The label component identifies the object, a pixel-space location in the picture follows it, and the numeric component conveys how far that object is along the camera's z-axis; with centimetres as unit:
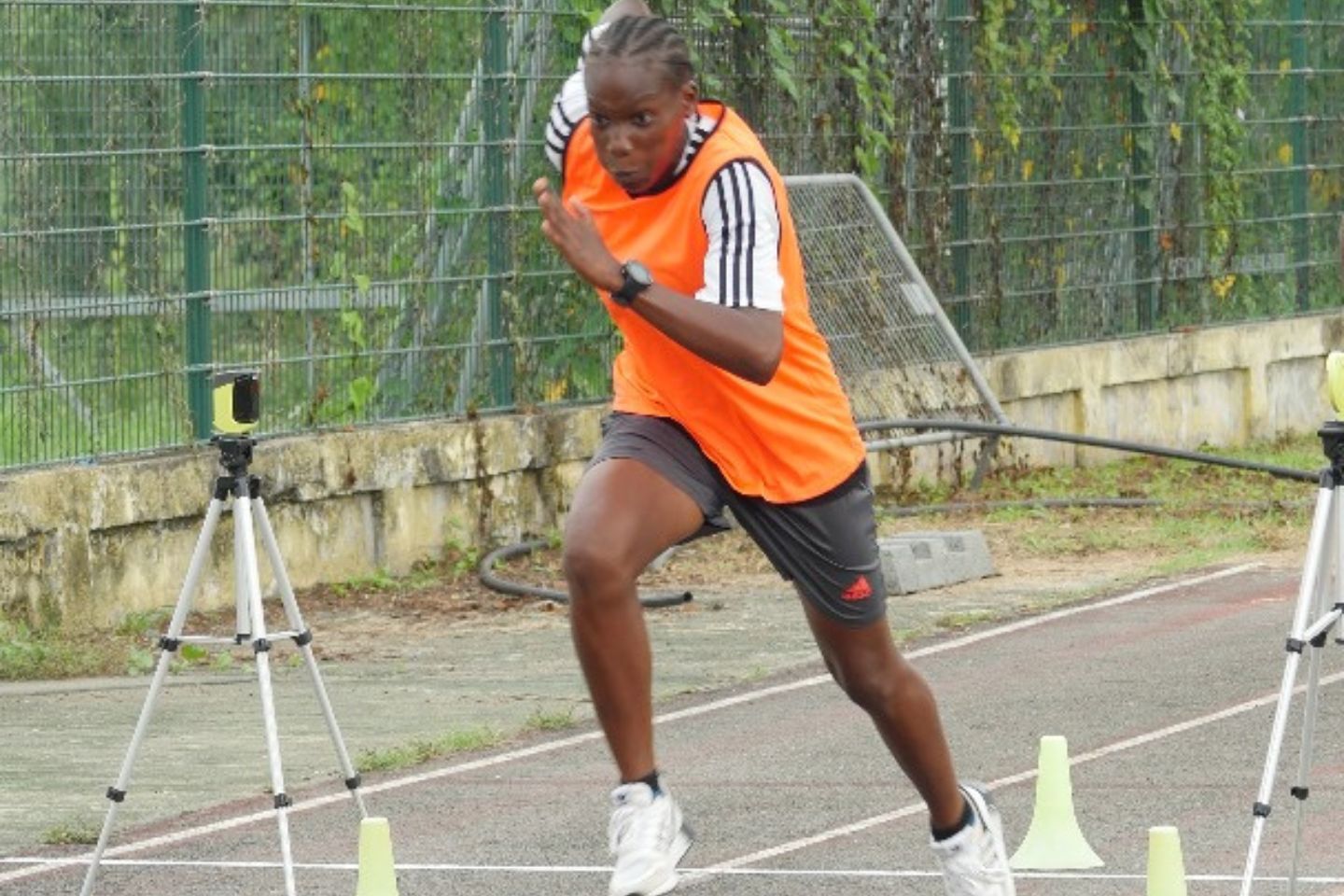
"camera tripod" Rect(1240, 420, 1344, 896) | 1502
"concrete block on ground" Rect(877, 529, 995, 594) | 2916
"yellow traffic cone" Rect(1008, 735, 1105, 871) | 1692
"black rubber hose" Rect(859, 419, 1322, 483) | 3300
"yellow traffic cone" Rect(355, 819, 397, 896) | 1507
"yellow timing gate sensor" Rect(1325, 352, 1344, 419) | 1529
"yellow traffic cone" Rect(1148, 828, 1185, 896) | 1452
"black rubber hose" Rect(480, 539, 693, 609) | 2870
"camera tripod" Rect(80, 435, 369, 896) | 1619
